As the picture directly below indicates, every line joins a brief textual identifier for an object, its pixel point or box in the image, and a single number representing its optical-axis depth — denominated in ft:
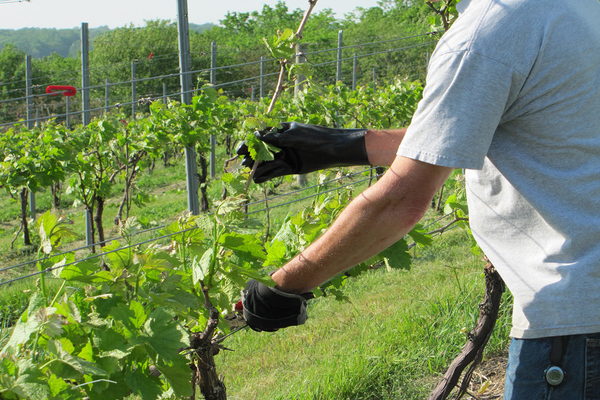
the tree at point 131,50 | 127.75
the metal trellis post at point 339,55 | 30.36
